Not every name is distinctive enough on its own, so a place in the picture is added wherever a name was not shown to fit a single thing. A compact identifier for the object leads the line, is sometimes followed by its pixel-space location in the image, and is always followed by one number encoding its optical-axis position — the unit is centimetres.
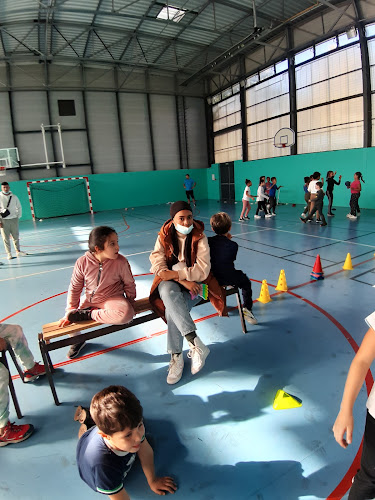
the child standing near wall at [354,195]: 998
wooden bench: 253
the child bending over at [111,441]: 136
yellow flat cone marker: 232
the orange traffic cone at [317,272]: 494
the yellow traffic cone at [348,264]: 528
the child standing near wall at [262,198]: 1126
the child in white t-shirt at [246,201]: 1103
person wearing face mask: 274
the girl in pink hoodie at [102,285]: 272
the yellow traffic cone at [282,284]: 459
